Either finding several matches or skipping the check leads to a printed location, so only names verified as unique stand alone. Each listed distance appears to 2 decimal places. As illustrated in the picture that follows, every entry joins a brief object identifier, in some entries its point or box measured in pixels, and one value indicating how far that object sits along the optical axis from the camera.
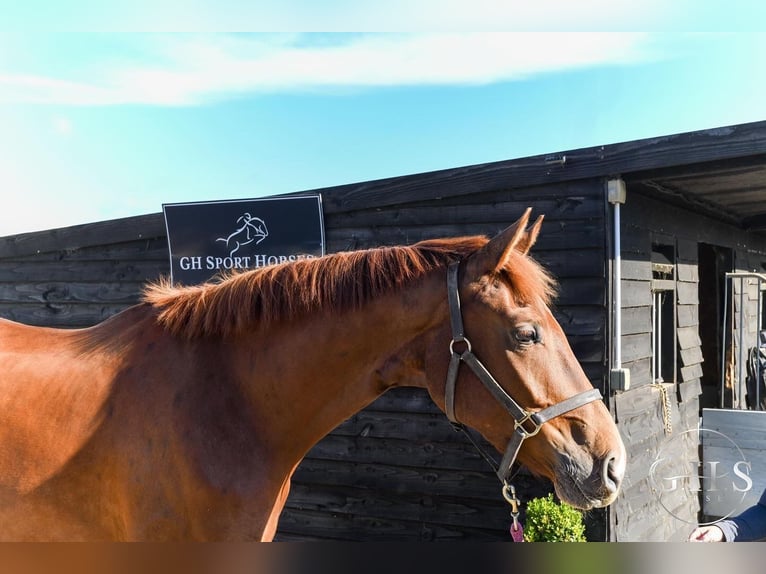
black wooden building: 3.57
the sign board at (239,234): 4.36
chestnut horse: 1.75
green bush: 3.09
